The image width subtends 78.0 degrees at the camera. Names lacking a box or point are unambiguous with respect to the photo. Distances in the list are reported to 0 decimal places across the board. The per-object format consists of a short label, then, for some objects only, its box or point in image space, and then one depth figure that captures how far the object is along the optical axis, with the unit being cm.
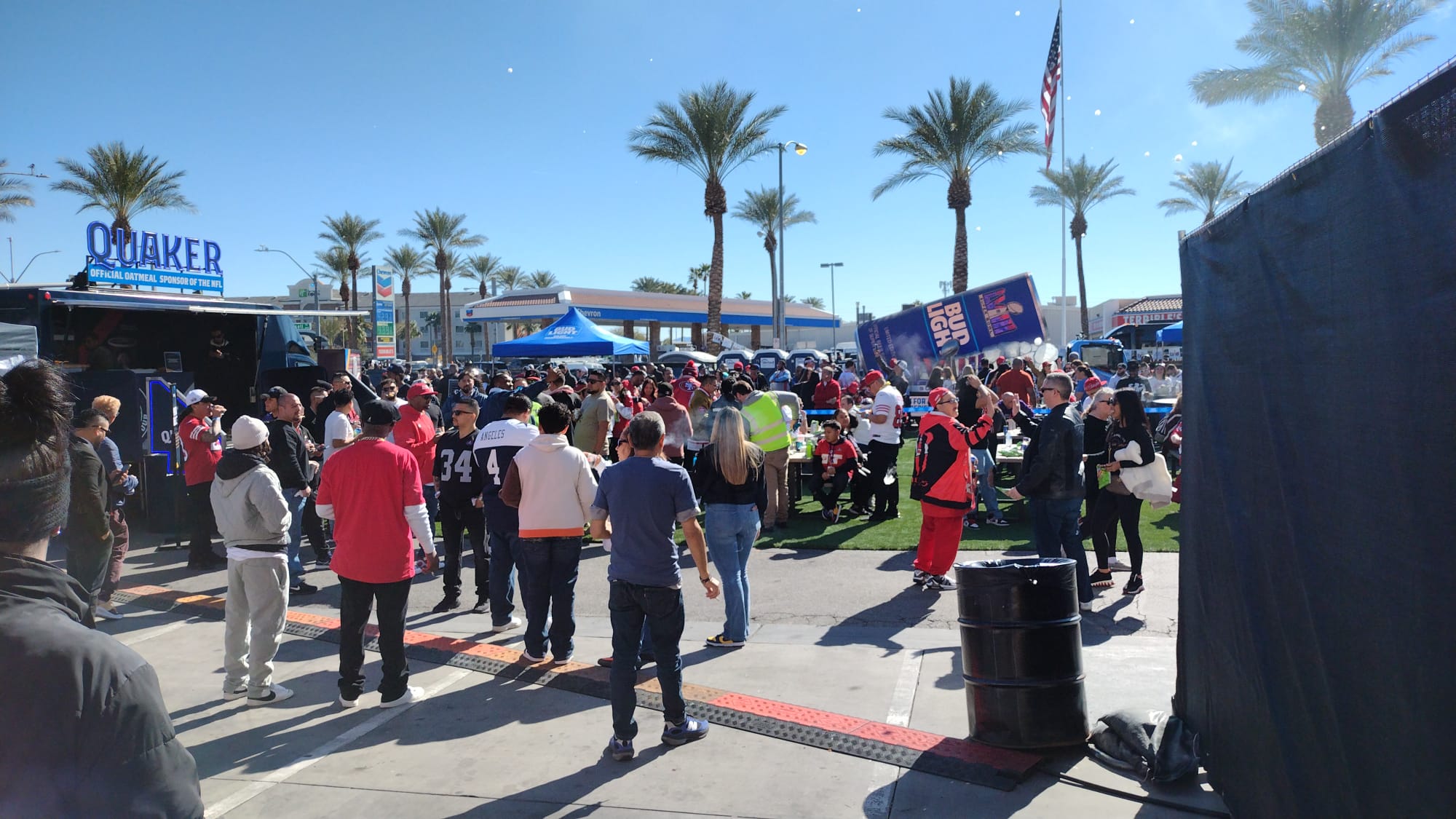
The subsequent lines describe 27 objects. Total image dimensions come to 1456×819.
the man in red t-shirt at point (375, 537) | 557
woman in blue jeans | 659
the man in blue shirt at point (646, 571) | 486
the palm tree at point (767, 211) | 5066
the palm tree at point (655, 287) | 7725
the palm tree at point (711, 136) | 3259
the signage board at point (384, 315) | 3247
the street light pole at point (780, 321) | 3861
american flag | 2770
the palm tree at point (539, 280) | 7025
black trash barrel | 452
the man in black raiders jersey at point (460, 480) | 775
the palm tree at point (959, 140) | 3073
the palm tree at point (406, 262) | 5562
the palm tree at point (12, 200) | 2998
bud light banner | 2031
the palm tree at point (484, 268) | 6159
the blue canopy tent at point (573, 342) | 2073
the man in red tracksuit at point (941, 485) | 773
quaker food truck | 1109
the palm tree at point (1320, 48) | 2020
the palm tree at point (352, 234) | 4738
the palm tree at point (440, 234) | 4884
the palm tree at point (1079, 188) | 4081
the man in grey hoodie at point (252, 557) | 573
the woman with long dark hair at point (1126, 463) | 759
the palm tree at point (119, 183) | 2839
